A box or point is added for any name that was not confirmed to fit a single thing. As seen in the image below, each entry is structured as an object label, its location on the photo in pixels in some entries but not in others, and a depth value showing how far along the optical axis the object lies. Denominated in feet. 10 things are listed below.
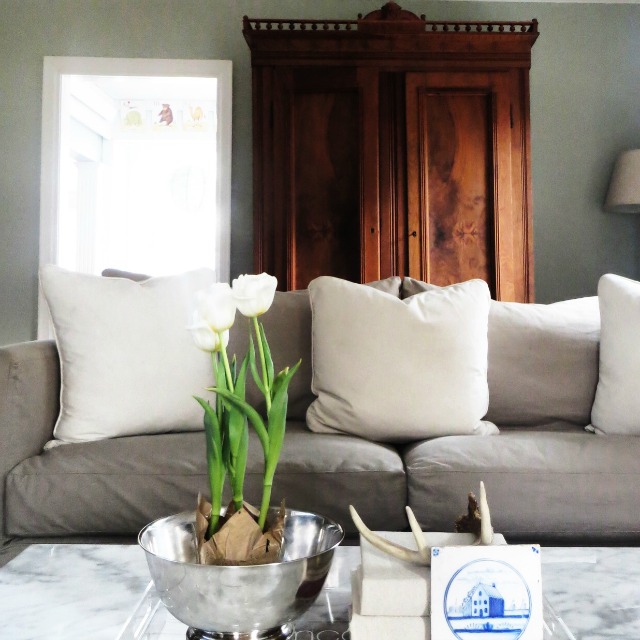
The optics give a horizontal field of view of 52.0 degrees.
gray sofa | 4.63
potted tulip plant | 2.34
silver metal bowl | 2.24
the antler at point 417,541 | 2.39
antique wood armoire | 10.90
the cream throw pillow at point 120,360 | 5.39
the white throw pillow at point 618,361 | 5.48
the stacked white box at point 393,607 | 2.31
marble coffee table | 2.44
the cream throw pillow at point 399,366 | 5.48
